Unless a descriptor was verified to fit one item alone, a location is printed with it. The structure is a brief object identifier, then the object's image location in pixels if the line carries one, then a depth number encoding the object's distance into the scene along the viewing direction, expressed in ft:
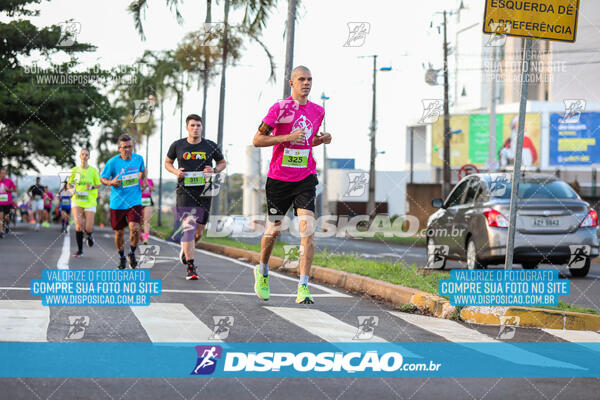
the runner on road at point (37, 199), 76.04
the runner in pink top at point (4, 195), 73.82
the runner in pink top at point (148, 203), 45.09
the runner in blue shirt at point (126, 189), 34.83
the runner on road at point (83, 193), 44.47
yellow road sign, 24.26
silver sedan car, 38.24
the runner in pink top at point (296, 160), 23.36
